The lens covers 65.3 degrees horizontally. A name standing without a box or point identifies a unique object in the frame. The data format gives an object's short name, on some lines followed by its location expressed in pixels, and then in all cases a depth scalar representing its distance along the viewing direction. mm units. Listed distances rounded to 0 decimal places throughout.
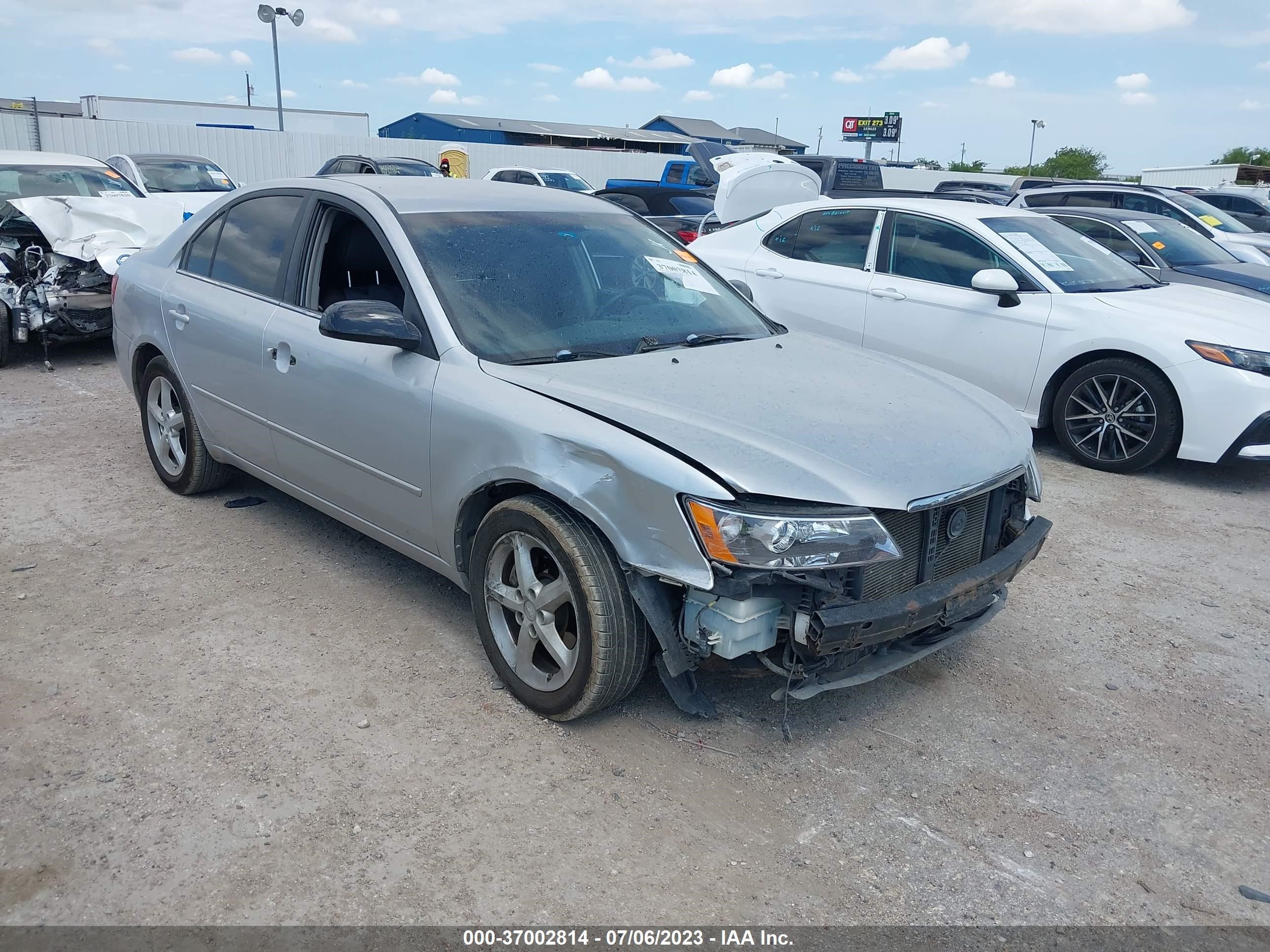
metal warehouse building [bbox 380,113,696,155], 48969
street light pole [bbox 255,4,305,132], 24141
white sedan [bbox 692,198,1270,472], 5879
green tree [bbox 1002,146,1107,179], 68000
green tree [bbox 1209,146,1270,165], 64156
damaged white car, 8070
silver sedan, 2787
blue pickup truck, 21609
